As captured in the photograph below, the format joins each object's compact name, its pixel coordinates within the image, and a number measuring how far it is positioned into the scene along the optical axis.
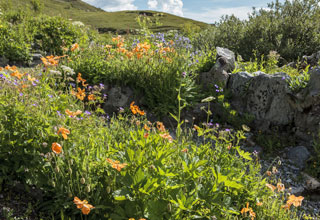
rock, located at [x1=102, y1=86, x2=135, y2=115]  5.46
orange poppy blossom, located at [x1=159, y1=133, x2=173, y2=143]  2.43
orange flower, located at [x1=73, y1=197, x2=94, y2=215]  1.79
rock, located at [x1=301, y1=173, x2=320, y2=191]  3.95
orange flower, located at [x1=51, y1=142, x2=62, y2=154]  1.98
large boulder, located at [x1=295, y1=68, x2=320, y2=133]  4.53
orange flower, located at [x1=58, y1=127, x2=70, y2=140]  2.09
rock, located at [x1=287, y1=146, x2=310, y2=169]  4.42
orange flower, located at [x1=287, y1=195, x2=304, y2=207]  2.28
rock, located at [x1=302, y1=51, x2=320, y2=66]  6.51
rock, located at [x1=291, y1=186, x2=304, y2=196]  3.86
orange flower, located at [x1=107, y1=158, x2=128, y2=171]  1.98
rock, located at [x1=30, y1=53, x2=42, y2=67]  8.54
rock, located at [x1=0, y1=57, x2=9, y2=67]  8.06
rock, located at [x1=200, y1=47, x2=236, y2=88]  5.57
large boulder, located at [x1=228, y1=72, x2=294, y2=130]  5.00
